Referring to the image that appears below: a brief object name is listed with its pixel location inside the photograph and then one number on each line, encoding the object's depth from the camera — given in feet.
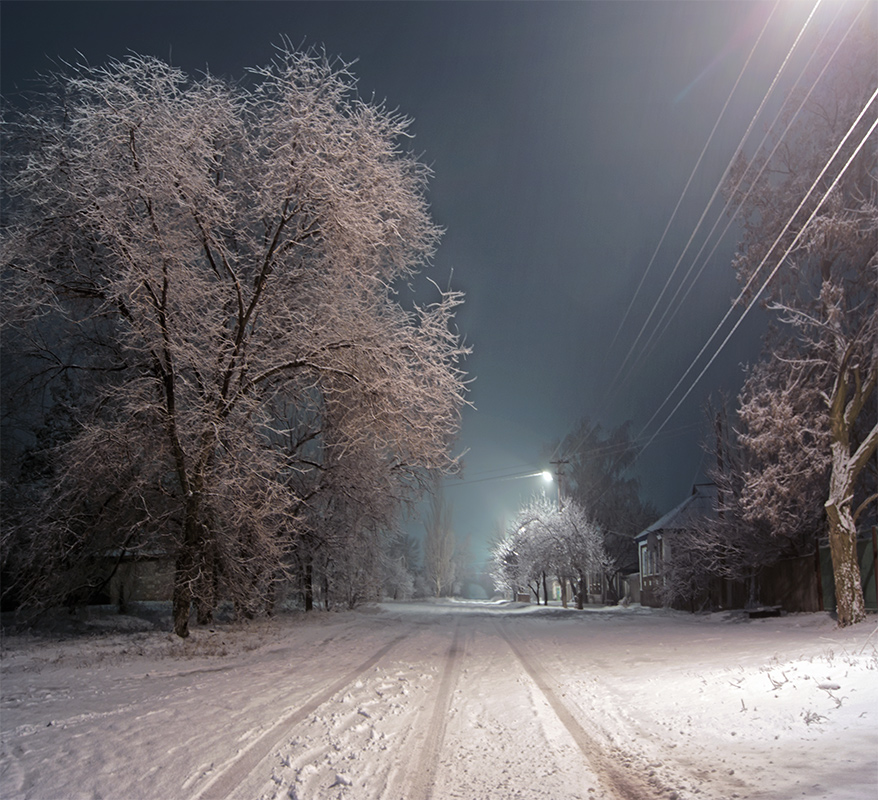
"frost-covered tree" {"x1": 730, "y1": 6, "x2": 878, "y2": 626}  44.91
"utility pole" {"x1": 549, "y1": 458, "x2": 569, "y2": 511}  137.06
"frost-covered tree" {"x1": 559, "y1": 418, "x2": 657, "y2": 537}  189.98
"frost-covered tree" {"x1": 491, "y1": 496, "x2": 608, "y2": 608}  132.87
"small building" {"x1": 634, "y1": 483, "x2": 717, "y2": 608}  130.41
